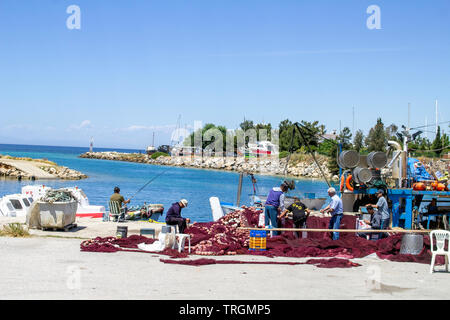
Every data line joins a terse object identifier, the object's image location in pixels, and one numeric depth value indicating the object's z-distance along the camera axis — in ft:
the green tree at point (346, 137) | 287.28
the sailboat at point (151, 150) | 500.53
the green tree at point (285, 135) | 301.04
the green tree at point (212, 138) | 384.47
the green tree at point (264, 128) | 367.25
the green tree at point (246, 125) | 390.50
